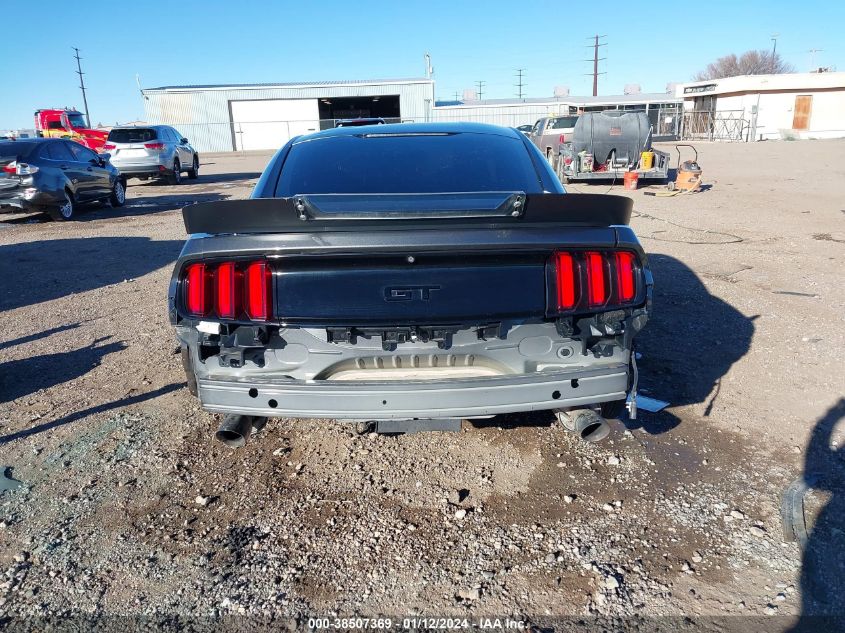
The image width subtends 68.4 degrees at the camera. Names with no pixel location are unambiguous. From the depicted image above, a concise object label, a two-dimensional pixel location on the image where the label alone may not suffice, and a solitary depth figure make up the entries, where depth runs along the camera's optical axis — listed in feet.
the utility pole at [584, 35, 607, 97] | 237.41
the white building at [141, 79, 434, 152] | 149.59
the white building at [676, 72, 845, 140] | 126.41
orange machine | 46.91
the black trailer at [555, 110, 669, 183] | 49.57
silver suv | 60.18
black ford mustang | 8.36
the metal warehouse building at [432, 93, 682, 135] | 155.43
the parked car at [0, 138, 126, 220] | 36.94
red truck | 95.35
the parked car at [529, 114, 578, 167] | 64.85
